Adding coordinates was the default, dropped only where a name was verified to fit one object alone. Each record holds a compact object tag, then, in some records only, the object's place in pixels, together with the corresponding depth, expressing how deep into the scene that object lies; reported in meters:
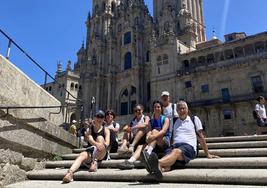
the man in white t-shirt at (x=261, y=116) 7.94
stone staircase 3.28
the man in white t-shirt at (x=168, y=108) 5.29
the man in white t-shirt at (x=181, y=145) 3.53
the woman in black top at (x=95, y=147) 4.24
